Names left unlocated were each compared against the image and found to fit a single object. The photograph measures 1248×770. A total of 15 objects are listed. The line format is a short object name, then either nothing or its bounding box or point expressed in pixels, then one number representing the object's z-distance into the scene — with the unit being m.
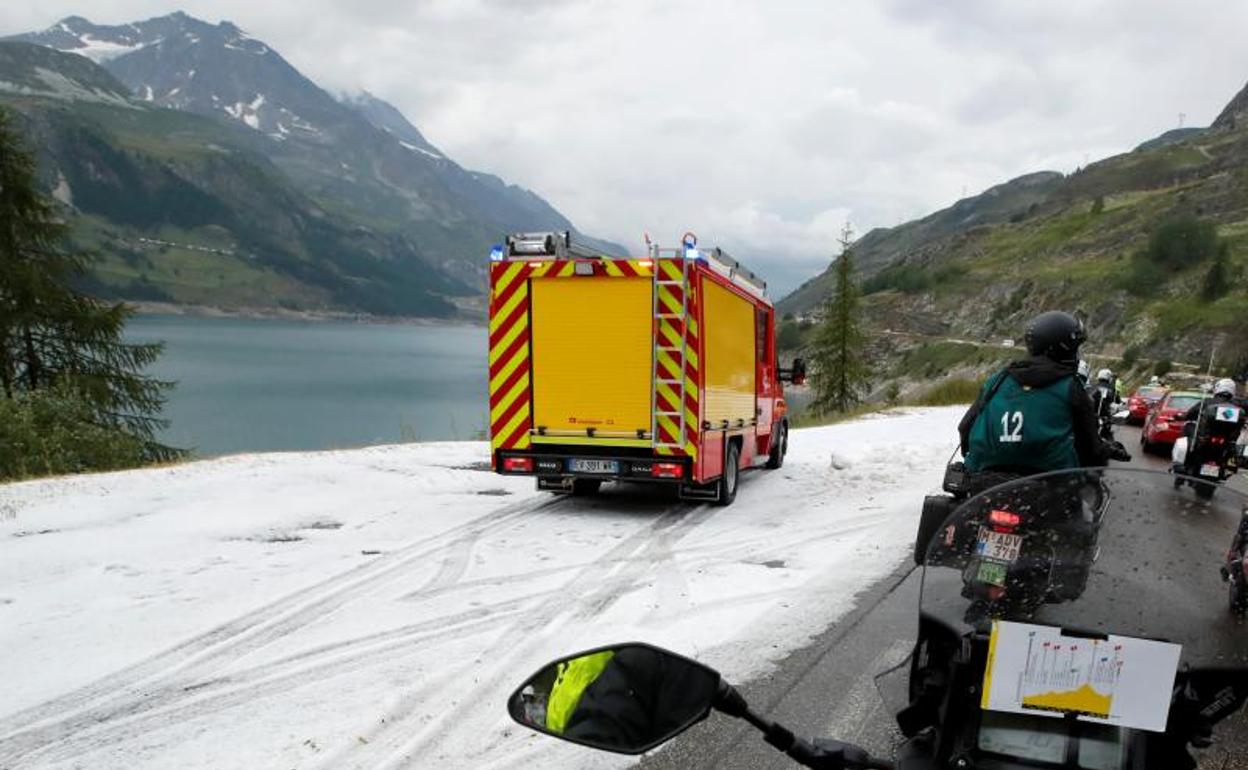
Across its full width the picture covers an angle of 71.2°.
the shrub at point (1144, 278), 89.19
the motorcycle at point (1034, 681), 1.90
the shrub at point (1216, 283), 74.19
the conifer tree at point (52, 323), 20.73
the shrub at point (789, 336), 106.31
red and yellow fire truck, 9.28
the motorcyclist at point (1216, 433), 10.59
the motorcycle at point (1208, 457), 10.52
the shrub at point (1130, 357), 61.01
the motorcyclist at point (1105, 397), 15.79
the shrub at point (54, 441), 11.40
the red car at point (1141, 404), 25.03
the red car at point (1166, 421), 18.11
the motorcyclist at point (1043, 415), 3.92
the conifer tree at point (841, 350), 43.62
